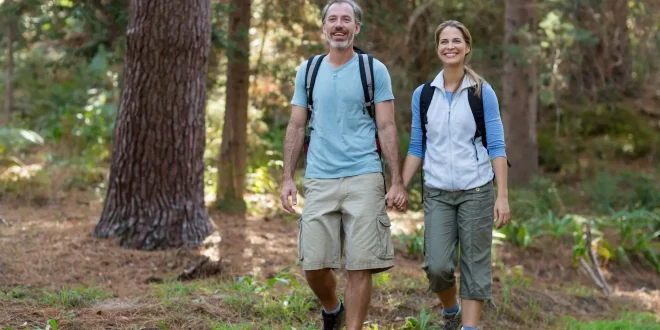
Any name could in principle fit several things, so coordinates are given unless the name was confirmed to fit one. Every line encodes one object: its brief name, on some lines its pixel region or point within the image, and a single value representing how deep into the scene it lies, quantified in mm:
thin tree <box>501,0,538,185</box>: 15781
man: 4965
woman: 5113
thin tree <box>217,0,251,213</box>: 11727
